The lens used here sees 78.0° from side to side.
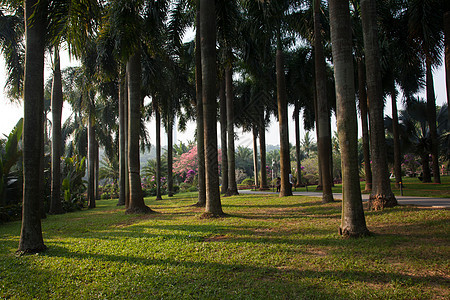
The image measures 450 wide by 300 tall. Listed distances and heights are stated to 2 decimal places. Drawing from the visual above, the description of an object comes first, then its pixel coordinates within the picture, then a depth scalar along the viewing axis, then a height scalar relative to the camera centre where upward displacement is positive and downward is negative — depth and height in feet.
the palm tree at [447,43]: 30.55 +13.16
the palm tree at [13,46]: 40.01 +19.82
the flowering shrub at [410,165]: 111.45 -1.02
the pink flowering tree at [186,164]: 142.94 +4.14
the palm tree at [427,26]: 32.99 +16.55
